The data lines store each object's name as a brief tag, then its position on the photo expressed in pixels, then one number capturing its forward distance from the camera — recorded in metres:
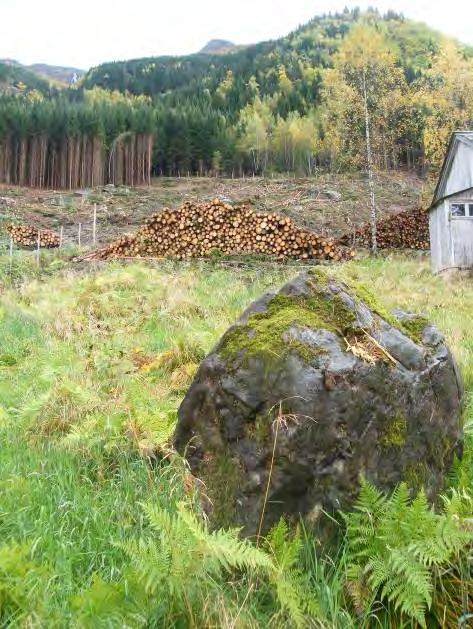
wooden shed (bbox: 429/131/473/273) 16.27
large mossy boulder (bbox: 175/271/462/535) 1.93
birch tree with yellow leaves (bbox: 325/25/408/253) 22.36
